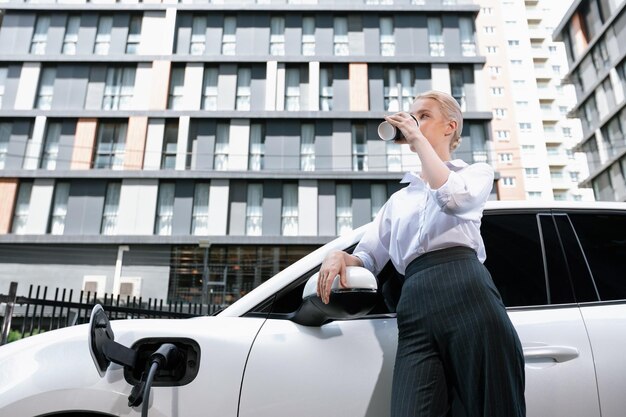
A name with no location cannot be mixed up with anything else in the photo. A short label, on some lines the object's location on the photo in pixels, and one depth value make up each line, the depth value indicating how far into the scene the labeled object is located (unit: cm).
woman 120
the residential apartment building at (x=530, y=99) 4569
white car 145
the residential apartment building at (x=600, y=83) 2373
